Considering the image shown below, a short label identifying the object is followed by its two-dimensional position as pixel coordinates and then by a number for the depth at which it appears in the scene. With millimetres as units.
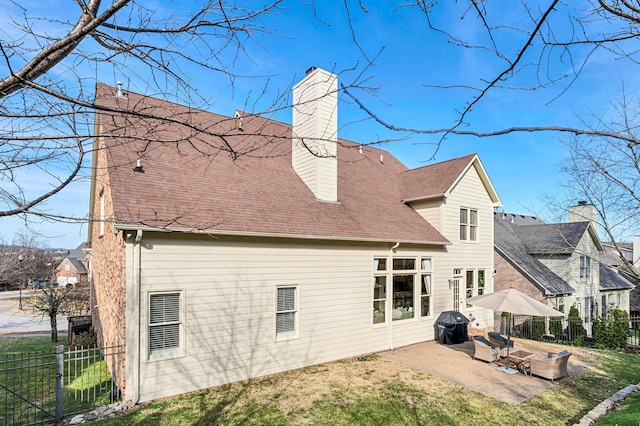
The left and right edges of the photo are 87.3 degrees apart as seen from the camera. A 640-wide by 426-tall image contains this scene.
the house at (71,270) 43178
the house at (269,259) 7094
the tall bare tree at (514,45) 2393
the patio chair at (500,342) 9812
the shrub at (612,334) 13852
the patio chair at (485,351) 9500
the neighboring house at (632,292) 23922
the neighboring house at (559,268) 17989
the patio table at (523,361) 8969
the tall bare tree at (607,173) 8188
